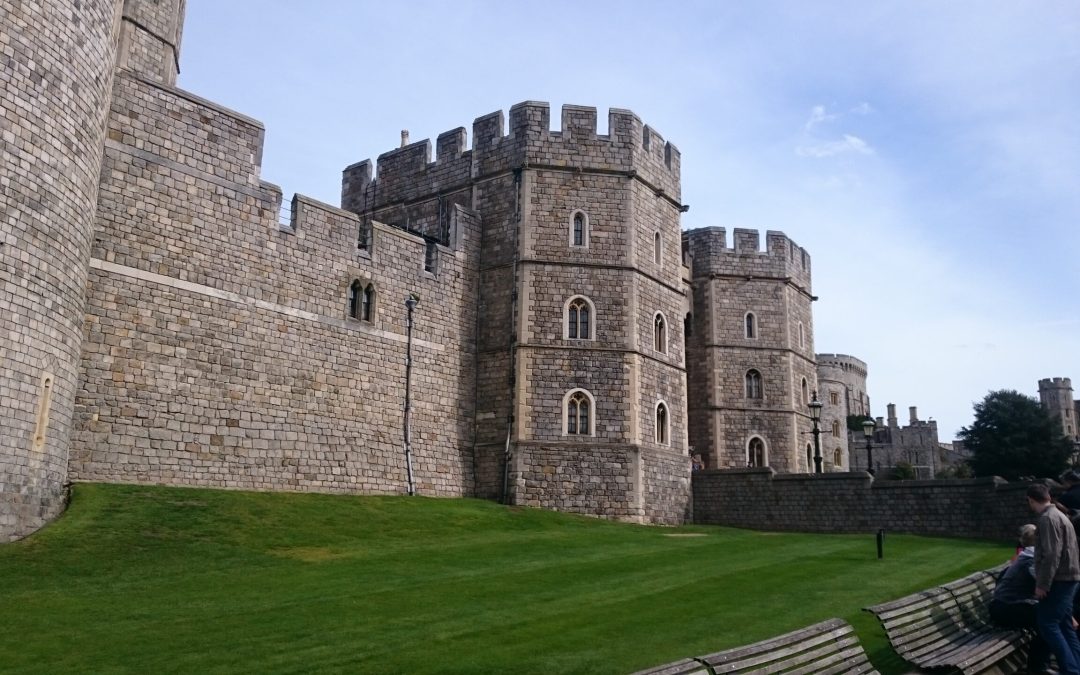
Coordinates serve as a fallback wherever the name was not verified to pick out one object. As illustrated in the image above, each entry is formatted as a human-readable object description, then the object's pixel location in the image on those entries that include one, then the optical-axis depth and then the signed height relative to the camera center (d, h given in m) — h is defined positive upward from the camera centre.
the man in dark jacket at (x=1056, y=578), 7.62 -0.63
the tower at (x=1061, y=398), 92.75 +10.38
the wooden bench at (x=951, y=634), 7.92 -1.25
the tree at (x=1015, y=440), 44.50 +2.94
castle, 14.95 +4.01
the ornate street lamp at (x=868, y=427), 23.46 +1.81
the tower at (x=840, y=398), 48.00 +7.58
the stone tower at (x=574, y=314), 23.86 +4.84
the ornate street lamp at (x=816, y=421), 25.97 +2.20
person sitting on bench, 8.48 -0.92
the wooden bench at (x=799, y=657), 5.92 -1.09
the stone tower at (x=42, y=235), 13.80 +3.93
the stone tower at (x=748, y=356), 32.25 +4.95
